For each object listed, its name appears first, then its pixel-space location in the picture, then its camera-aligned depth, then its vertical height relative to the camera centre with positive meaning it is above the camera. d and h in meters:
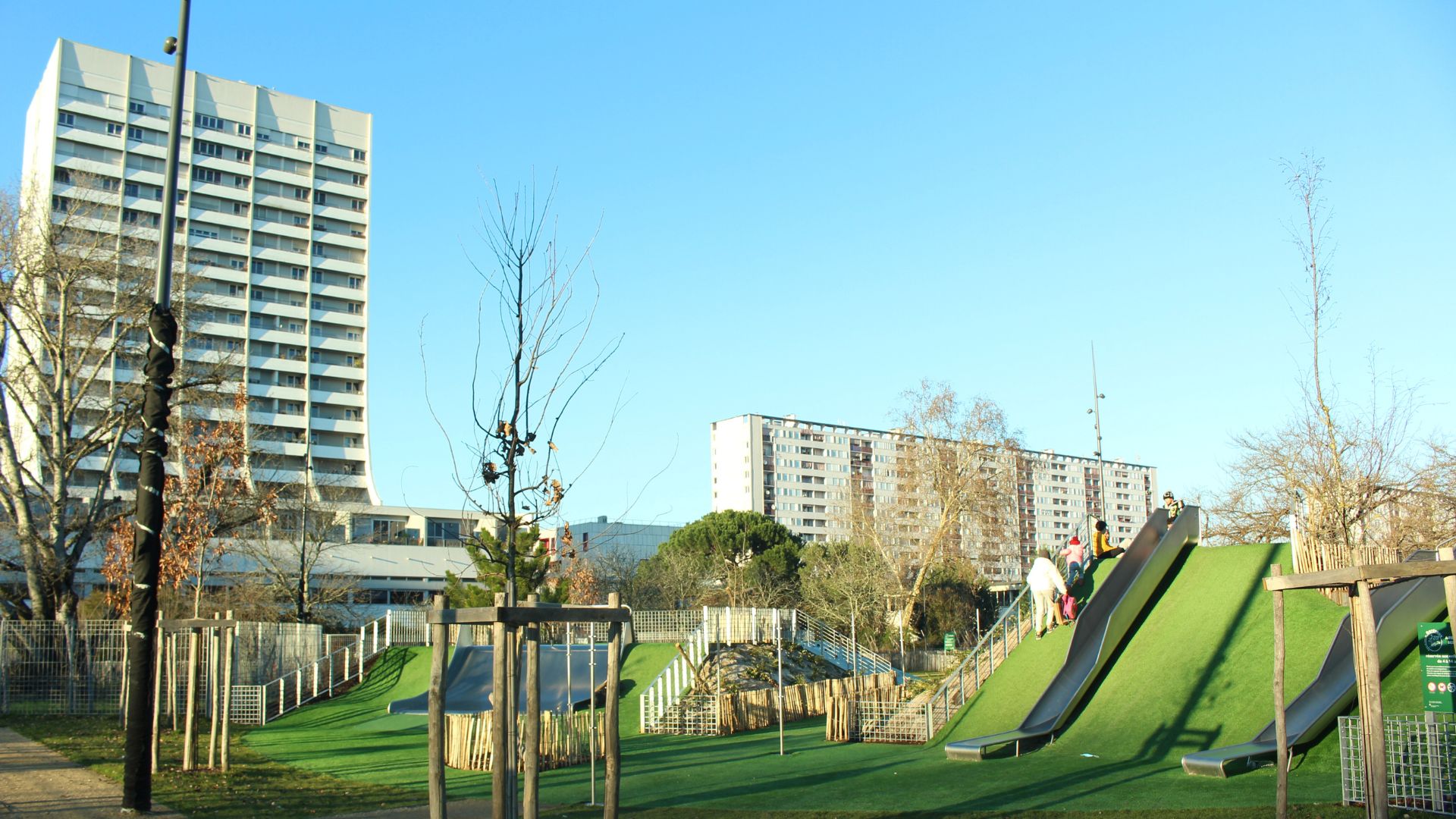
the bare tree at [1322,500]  16.12 +1.12
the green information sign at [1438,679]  9.72 -1.17
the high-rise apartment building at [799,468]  132.12 +10.40
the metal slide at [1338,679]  12.51 -1.65
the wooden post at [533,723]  7.96 -1.29
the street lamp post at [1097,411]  33.03 +4.23
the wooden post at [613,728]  8.66 -1.43
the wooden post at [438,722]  8.11 -1.31
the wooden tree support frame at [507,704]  8.05 -1.17
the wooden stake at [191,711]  15.35 -2.28
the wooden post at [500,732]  8.02 -1.35
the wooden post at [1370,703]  8.27 -1.20
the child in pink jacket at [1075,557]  20.97 -0.15
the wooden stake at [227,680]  15.31 -1.83
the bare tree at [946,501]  48.00 +2.22
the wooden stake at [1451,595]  8.00 -0.34
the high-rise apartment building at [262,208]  85.88 +29.37
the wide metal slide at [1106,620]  15.89 -1.18
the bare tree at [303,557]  49.34 -0.26
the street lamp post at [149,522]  11.27 +0.32
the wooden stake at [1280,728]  9.05 -1.50
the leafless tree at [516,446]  10.51 +1.05
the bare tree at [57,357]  27.64 +5.25
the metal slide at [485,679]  19.25 -2.54
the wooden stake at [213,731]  15.59 -2.61
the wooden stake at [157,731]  15.09 -2.61
